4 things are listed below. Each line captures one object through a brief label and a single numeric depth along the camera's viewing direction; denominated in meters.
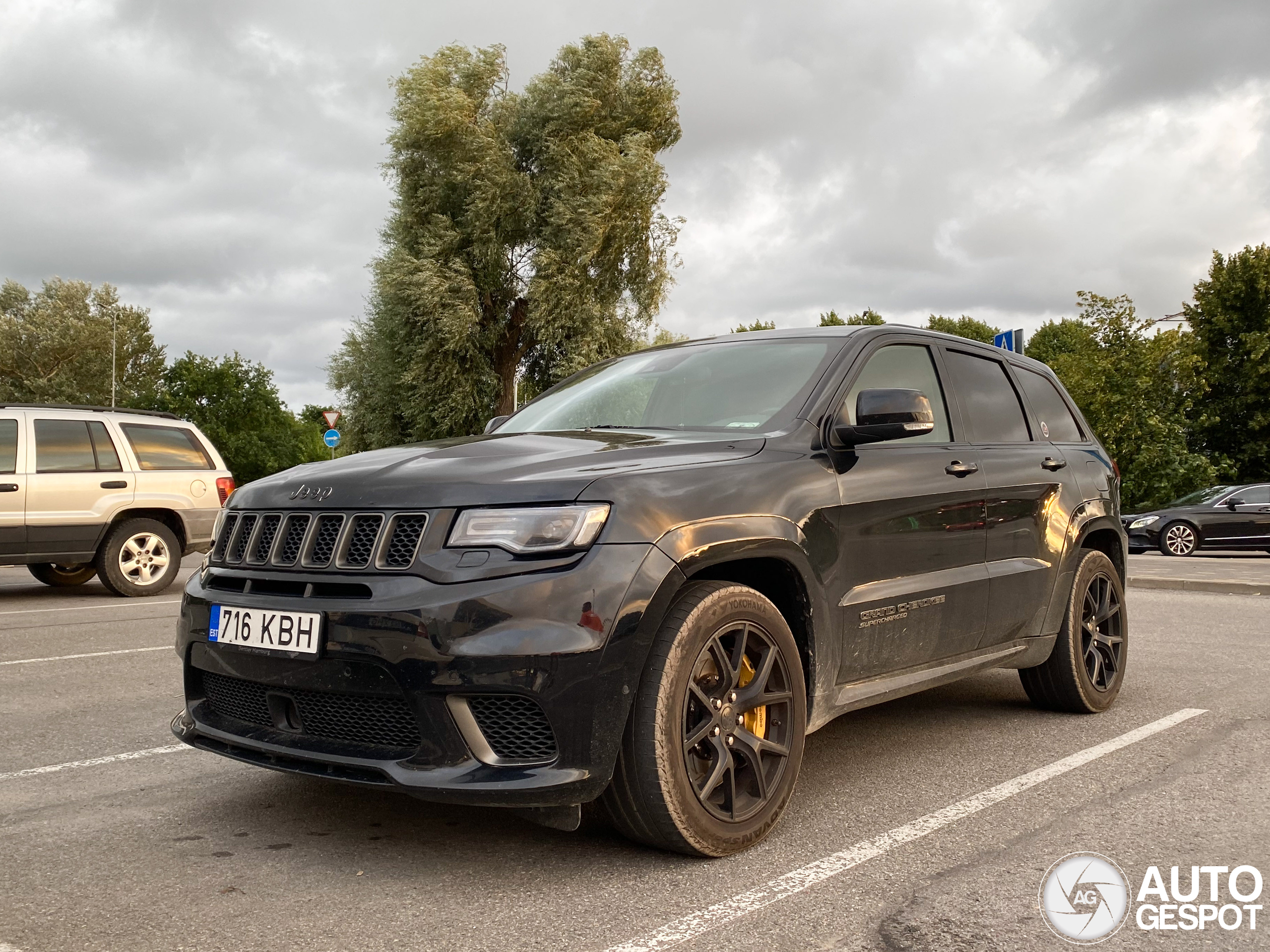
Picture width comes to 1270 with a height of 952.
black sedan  19.92
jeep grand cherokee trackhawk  3.13
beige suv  10.73
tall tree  29.22
